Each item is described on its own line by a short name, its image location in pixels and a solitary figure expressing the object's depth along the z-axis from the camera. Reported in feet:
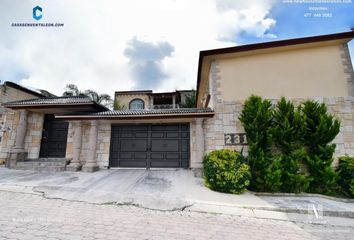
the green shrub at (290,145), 16.57
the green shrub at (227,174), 14.92
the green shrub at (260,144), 16.38
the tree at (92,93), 50.31
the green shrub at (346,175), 16.41
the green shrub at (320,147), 16.84
